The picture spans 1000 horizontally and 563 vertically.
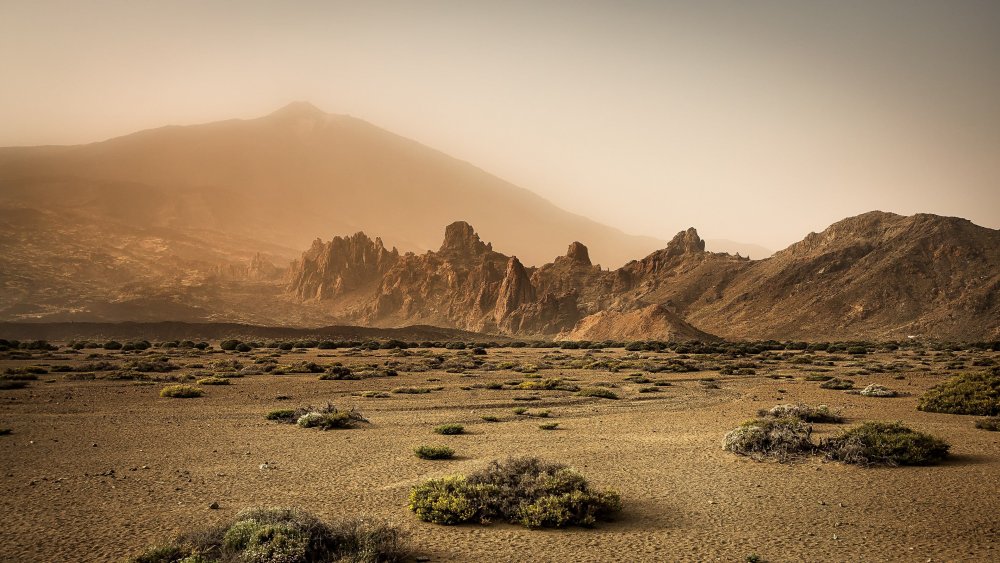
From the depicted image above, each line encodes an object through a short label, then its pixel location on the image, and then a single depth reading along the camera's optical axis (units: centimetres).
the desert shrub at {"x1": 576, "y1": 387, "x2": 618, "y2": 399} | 2803
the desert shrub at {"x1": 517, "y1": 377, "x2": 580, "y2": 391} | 3117
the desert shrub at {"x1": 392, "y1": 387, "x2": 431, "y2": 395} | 2900
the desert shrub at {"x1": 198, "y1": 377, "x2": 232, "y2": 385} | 3066
